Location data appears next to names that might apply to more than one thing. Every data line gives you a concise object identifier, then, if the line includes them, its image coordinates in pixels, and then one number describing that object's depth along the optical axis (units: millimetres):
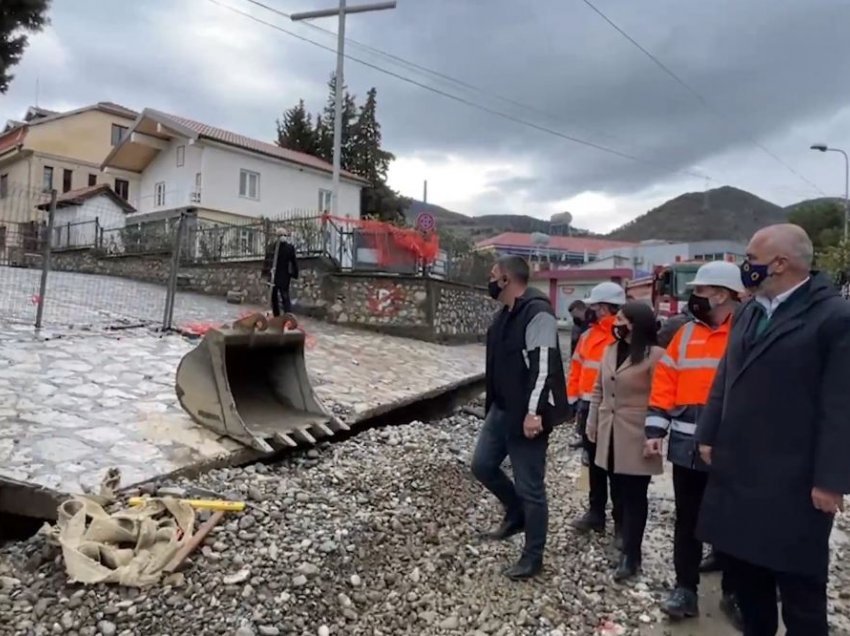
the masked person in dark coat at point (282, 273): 12219
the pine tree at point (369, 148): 39094
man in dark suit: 2428
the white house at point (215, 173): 27469
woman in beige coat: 3865
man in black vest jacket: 3598
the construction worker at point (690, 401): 3490
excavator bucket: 5020
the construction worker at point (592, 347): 4996
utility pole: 17188
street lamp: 25062
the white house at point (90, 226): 20097
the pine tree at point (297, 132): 40000
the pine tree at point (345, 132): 39469
